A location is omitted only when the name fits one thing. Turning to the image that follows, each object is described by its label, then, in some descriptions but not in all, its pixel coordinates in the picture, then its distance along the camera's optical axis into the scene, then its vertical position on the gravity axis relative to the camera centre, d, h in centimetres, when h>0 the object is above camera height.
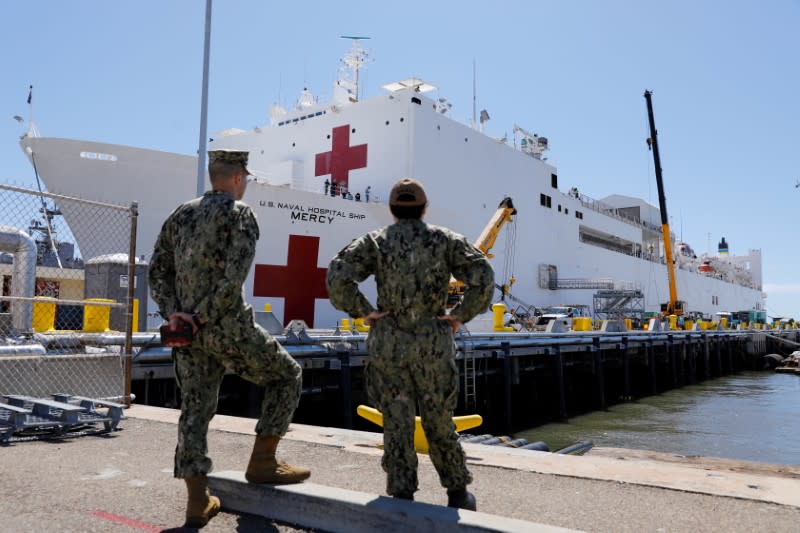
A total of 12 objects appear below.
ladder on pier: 1026 -111
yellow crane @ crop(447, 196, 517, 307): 1630 +254
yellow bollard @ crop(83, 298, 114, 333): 595 -6
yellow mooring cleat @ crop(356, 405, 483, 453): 347 -62
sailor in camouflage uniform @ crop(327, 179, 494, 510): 201 -3
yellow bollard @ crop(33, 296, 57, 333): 666 -5
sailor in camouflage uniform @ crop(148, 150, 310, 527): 209 -3
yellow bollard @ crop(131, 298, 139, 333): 693 -6
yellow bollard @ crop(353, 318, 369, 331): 1032 -16
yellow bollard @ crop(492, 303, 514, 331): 1274 +4
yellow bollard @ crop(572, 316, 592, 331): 1599 -15
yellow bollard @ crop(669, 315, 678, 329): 2338 -15
